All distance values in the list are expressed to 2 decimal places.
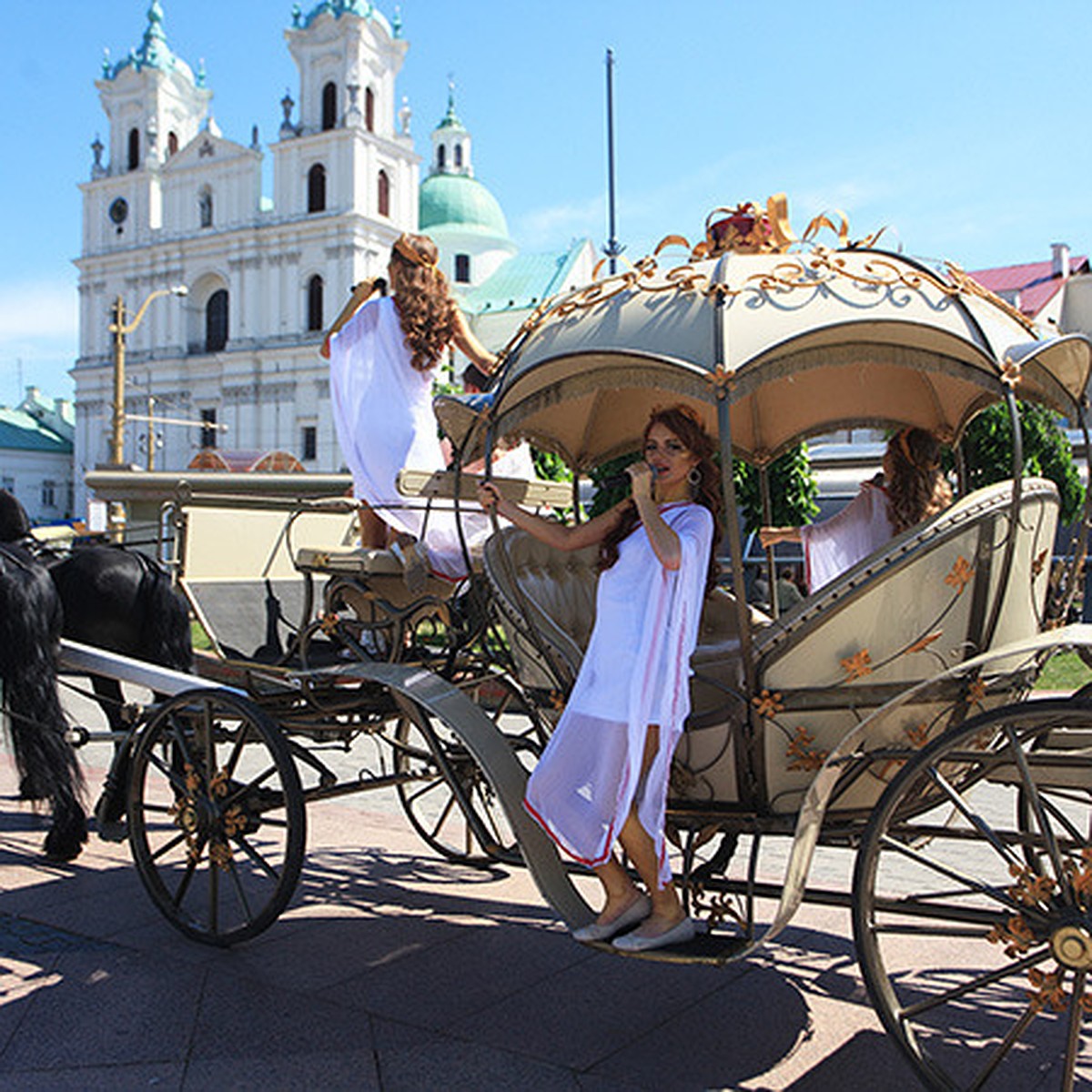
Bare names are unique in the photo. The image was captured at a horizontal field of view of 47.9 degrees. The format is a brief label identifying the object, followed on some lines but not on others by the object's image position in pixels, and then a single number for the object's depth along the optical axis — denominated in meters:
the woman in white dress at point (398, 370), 5.16
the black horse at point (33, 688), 5.44
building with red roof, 41.59
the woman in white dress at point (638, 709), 3.61
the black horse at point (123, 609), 6.36
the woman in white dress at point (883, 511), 4.53
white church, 62.81
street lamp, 24.64
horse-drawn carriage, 3.24
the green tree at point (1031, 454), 15.87
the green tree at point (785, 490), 14.91
